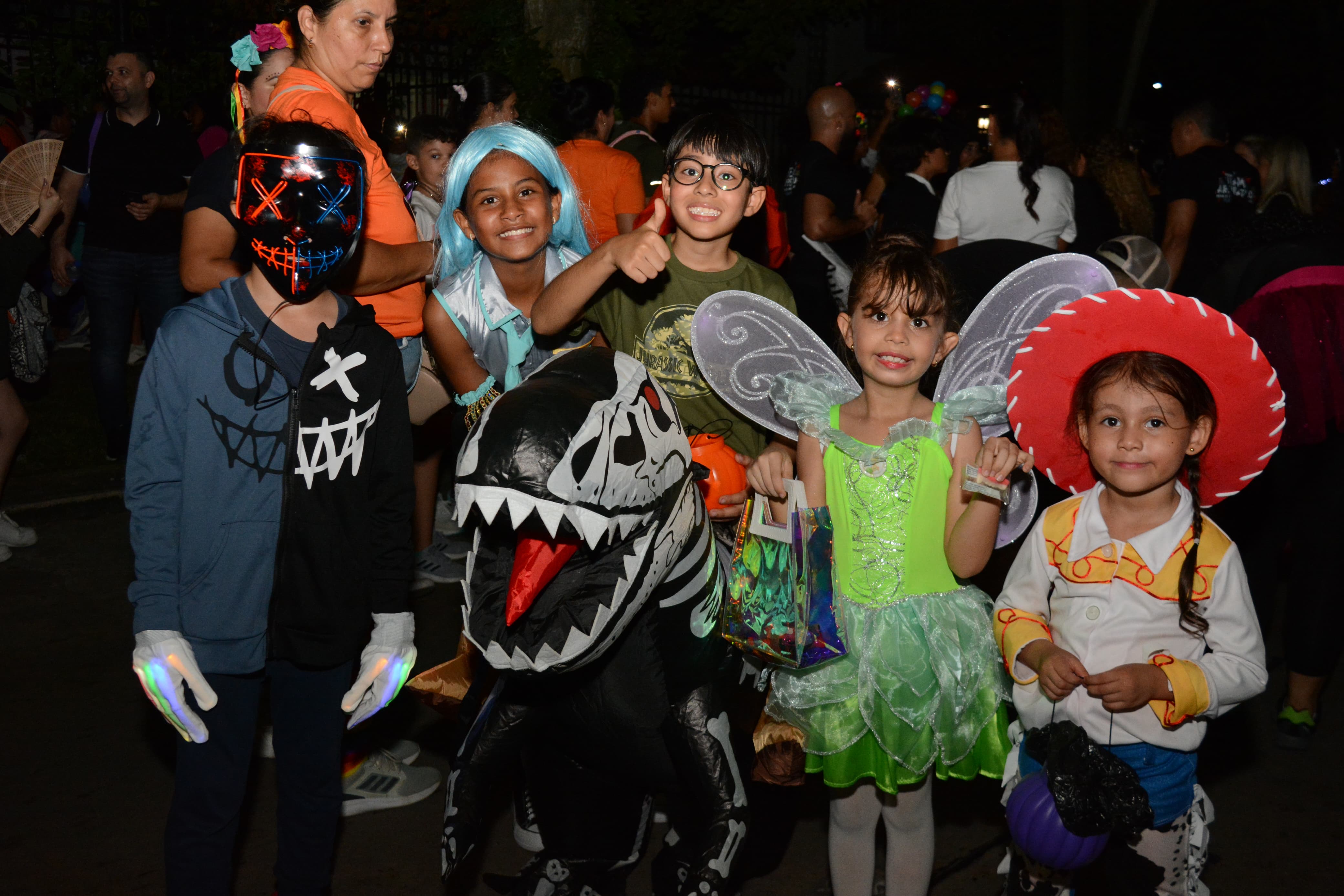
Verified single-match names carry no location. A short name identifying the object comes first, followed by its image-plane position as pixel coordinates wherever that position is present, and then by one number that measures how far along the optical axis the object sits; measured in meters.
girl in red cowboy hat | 2.29
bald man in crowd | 5.86
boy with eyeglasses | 2.78
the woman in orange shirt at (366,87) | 2.93
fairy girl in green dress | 2.52
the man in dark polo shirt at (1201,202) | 5.54
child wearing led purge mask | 2.23
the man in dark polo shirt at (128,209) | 5.92
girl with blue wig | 2.91
